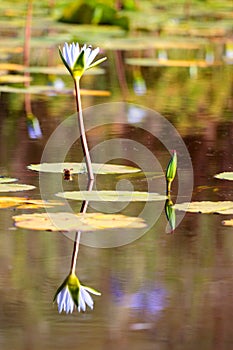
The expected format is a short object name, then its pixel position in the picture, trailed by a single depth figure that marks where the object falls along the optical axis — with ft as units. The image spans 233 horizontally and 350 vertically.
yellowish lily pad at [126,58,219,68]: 40.06
